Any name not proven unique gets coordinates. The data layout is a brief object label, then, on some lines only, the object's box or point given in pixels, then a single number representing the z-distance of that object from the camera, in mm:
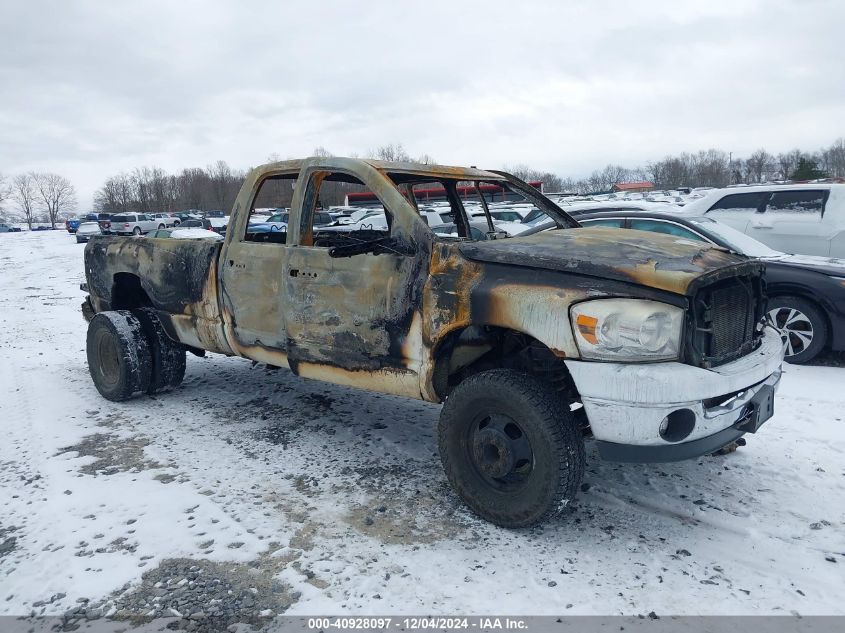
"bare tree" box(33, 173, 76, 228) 124375
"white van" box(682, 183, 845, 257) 8180
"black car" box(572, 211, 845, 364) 5914
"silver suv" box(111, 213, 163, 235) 38075
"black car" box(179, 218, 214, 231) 37791
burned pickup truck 2807
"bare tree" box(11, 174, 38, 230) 122438
